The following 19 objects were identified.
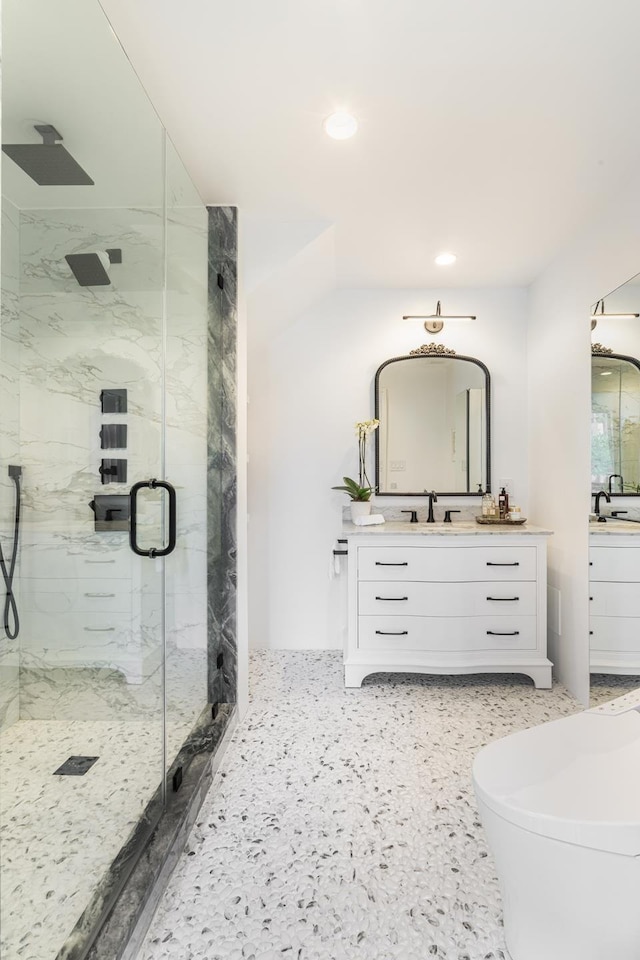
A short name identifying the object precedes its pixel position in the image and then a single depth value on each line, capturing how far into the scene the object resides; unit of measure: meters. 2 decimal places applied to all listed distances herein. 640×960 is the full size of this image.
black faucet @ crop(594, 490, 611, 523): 2.37
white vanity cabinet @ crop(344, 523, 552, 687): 2.74
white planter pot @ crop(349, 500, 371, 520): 3.07
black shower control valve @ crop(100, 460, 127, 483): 1.42
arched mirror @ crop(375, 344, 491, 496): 3.27
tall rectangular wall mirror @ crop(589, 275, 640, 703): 2.22
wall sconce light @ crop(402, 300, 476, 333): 3.29
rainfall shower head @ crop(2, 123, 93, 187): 1.07
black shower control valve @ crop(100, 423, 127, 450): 1.40
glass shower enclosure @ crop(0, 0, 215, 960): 1.09
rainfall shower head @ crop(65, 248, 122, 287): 1.31
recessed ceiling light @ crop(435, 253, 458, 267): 2.83
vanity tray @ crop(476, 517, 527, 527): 2.99
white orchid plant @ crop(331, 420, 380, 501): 3.07
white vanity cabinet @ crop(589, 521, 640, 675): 2.26
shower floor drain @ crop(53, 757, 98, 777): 1.27
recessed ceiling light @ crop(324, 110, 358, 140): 1.73
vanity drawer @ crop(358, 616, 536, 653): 2.74
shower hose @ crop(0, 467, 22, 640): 1.23
